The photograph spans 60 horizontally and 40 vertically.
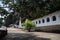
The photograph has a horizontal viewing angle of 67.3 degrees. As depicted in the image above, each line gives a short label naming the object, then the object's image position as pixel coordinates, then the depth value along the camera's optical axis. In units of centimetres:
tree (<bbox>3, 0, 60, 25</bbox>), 451
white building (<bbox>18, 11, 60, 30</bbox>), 722
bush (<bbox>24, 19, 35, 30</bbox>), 888
